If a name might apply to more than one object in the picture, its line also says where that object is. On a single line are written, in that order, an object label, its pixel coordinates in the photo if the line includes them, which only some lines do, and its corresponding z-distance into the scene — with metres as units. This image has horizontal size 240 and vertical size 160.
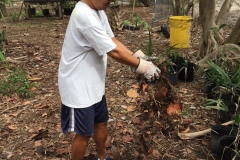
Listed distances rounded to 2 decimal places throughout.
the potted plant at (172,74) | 3.21
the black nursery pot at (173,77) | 3.24
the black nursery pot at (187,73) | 3.37
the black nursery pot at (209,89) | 2.93
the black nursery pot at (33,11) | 7.89
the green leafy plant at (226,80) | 2.36
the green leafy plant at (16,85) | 3.05
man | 1.49
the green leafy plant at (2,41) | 4.10
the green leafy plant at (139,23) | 5.85
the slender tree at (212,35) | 3.33
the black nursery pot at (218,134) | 2.09
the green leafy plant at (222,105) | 2.07
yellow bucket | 4.58
